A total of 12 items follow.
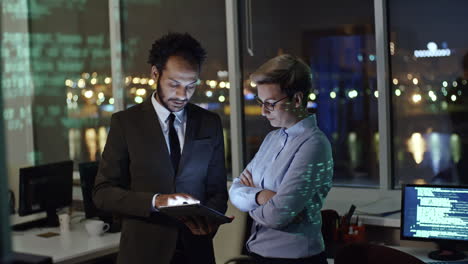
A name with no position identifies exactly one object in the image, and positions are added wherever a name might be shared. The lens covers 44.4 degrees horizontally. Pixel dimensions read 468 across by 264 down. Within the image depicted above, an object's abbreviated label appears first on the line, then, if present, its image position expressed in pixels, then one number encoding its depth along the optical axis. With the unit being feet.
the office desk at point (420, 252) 8.88
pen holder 10.02
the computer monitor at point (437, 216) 8.95
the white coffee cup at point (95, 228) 11.20
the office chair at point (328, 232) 10.12
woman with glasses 6.47
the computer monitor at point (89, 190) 11.78
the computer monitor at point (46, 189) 11.84
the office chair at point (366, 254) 6.14
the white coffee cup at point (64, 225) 11.82
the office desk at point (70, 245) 9.91
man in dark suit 6.69
